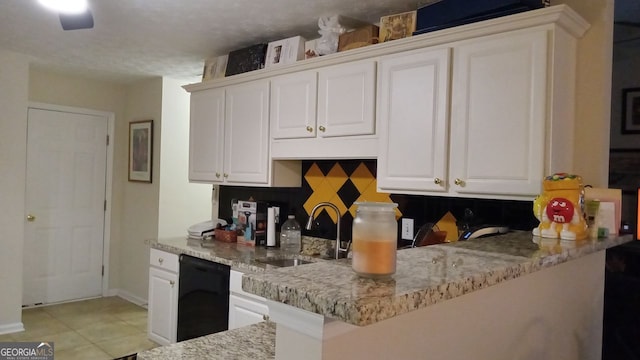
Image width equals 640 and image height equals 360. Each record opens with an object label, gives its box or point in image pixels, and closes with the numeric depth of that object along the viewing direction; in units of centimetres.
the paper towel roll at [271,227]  338
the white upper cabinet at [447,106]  194
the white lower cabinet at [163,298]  334
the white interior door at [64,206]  458
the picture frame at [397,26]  241
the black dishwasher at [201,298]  291
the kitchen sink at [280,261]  288
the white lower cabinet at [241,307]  265
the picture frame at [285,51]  299
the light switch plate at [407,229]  276
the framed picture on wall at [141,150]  467
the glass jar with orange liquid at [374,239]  86
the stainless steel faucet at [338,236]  289
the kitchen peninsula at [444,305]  77
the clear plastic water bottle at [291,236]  324
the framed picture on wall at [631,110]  233
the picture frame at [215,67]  361
